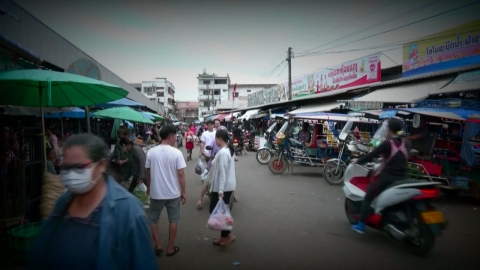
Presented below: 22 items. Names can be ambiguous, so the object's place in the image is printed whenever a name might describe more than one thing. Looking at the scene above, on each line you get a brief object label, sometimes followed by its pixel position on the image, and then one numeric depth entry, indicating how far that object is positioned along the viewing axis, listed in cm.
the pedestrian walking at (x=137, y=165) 463
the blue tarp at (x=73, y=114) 906
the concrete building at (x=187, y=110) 7769
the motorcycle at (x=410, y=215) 353
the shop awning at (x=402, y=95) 963
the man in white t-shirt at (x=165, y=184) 360
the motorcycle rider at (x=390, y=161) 397
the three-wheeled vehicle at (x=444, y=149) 612
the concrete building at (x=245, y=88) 6131
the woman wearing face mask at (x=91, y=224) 141
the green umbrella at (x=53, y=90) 350
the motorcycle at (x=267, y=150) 1216
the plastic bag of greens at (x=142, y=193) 452
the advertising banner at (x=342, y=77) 1365
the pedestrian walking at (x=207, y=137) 836
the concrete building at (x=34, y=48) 408
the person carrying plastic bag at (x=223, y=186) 370
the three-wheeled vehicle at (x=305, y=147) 952
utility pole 1994
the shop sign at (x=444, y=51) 935
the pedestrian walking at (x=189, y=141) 1340
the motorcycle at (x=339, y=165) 828
